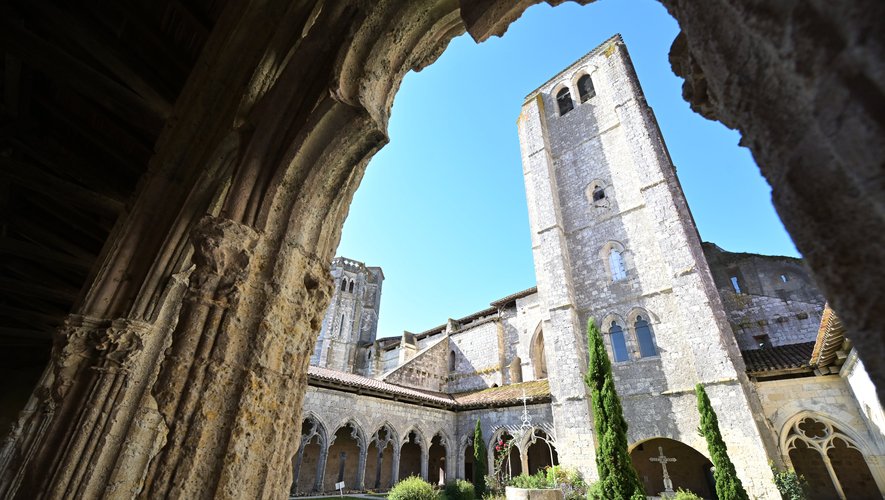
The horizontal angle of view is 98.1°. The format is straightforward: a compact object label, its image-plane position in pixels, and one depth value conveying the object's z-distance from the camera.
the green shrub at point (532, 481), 10.12
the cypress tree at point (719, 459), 8.61
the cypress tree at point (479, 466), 12.75
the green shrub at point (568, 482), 10.23
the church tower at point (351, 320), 30.75
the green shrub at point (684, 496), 9.00
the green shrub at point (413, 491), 9.85
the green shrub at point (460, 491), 11.80
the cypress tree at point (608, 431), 9.20
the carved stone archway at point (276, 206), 0.50
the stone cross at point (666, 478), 10.20
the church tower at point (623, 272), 10.31
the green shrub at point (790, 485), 8.20
